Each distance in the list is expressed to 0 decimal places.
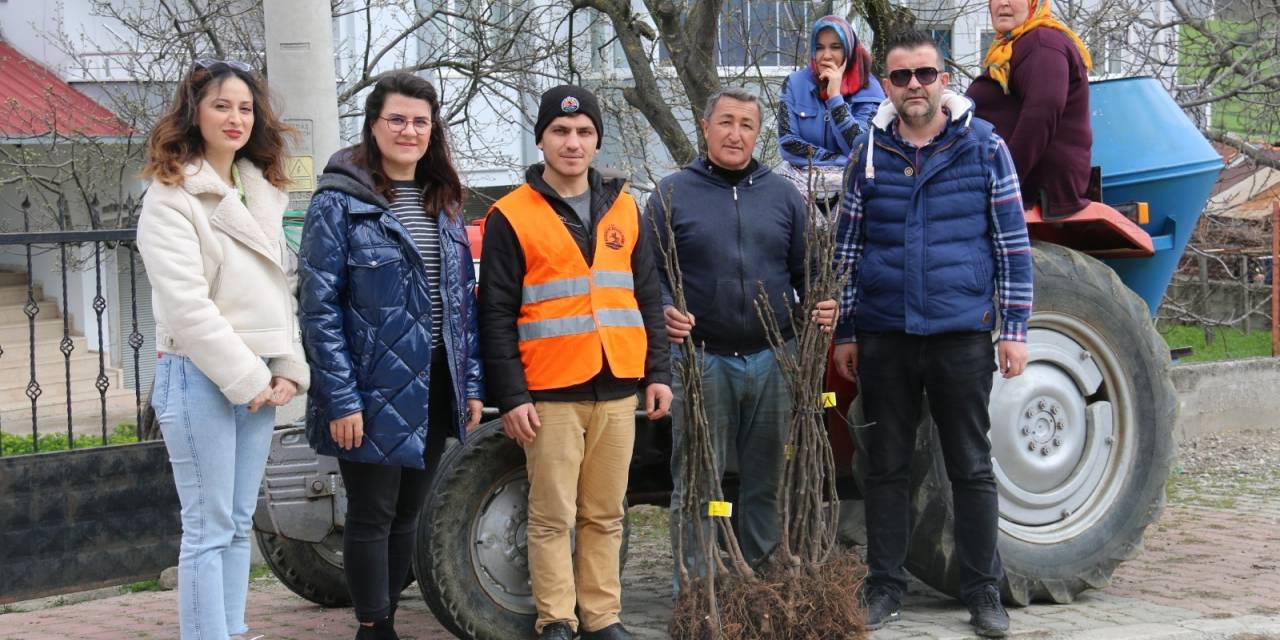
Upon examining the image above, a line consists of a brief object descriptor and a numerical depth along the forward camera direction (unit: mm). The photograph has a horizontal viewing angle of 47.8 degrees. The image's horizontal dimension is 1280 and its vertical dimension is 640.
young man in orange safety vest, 4641
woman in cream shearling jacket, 4172
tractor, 4965
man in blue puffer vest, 5008
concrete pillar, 6281
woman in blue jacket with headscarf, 5445
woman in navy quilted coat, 4430
